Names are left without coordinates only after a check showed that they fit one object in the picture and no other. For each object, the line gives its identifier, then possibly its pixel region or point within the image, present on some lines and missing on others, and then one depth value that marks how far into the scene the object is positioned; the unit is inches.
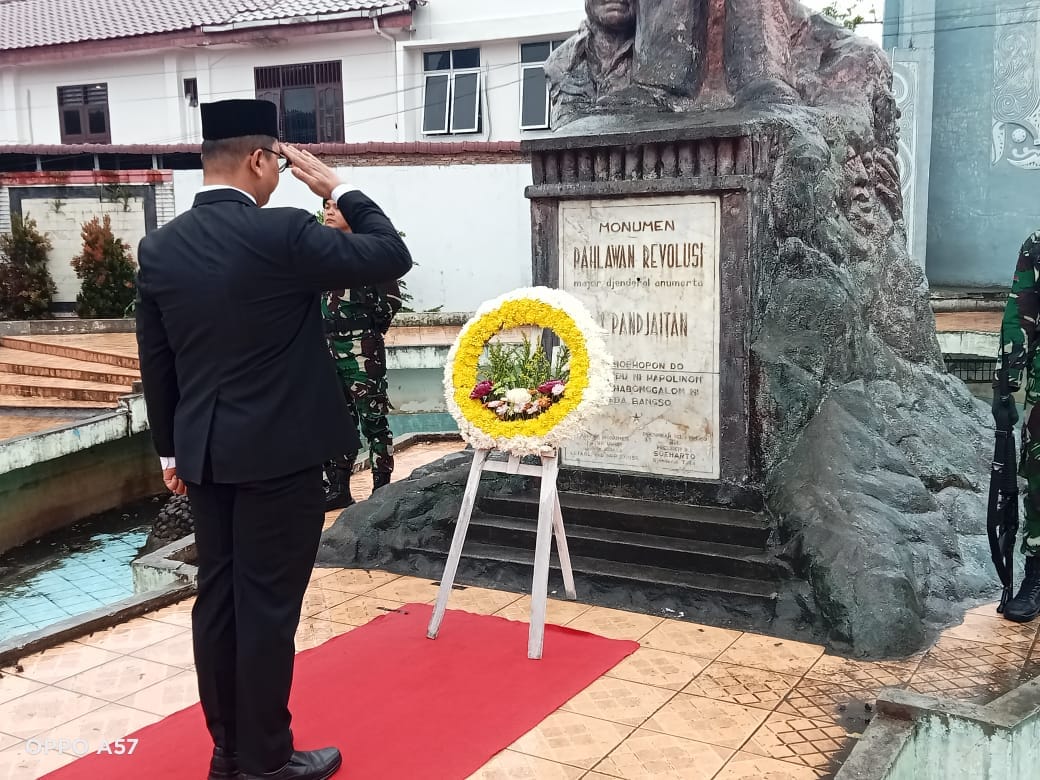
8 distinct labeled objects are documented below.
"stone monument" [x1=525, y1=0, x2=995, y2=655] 184.9
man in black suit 111.1
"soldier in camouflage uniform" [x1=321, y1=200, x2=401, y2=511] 256.2
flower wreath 158.1
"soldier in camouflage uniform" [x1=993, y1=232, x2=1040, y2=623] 166.4
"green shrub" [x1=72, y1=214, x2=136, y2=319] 596.7
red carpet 126.3
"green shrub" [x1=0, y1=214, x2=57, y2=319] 603.8
